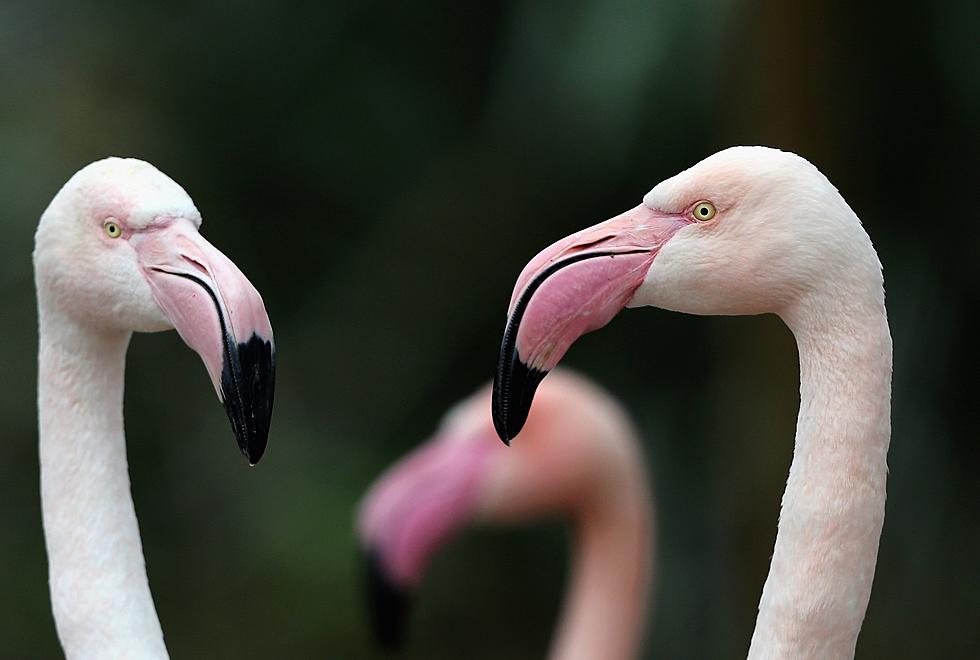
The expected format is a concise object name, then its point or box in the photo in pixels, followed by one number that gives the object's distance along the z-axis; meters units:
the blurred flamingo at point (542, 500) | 8.73
